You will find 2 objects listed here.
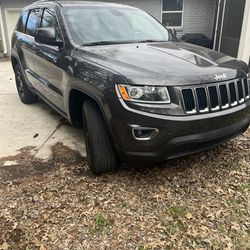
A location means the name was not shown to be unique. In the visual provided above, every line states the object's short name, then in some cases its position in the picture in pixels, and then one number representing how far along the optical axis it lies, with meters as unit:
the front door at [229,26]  9.26
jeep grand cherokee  2.79
